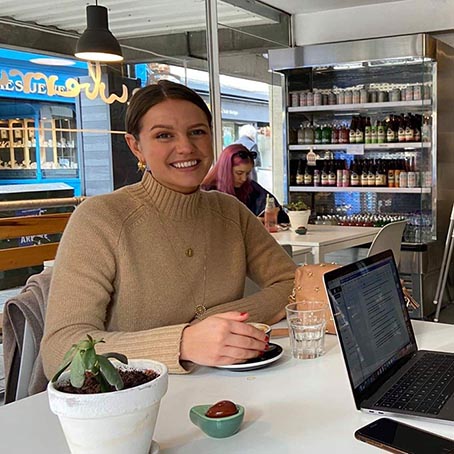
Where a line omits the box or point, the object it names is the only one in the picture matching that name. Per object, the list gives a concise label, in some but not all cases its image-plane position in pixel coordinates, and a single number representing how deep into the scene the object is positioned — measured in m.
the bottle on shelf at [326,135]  5.24
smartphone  0.87
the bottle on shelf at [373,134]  5.02
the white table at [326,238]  3.39
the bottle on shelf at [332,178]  5.21
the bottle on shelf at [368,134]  5.05
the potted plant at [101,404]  0.76
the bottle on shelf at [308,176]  5.33
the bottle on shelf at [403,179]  4.86
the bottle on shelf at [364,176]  5.07
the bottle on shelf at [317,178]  5.29
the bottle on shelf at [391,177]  4.94
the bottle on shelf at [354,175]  5.11
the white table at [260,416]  0.90
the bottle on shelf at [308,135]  5.30
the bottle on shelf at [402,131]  4.83
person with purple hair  4.05
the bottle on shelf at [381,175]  4.98
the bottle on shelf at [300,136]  5.33
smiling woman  1.23
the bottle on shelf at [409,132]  4.80
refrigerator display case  4.70
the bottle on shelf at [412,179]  4.81
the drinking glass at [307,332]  1.33
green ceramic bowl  0.92
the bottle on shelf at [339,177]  5.18
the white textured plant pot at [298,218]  3.89
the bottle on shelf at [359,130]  5.09
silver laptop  1.04
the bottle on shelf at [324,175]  5.24
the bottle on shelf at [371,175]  5.03
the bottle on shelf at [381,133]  4.97
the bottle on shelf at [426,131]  4.70
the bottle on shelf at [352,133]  5.12
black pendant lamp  3.72
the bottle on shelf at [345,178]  5.16
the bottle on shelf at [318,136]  5.29
